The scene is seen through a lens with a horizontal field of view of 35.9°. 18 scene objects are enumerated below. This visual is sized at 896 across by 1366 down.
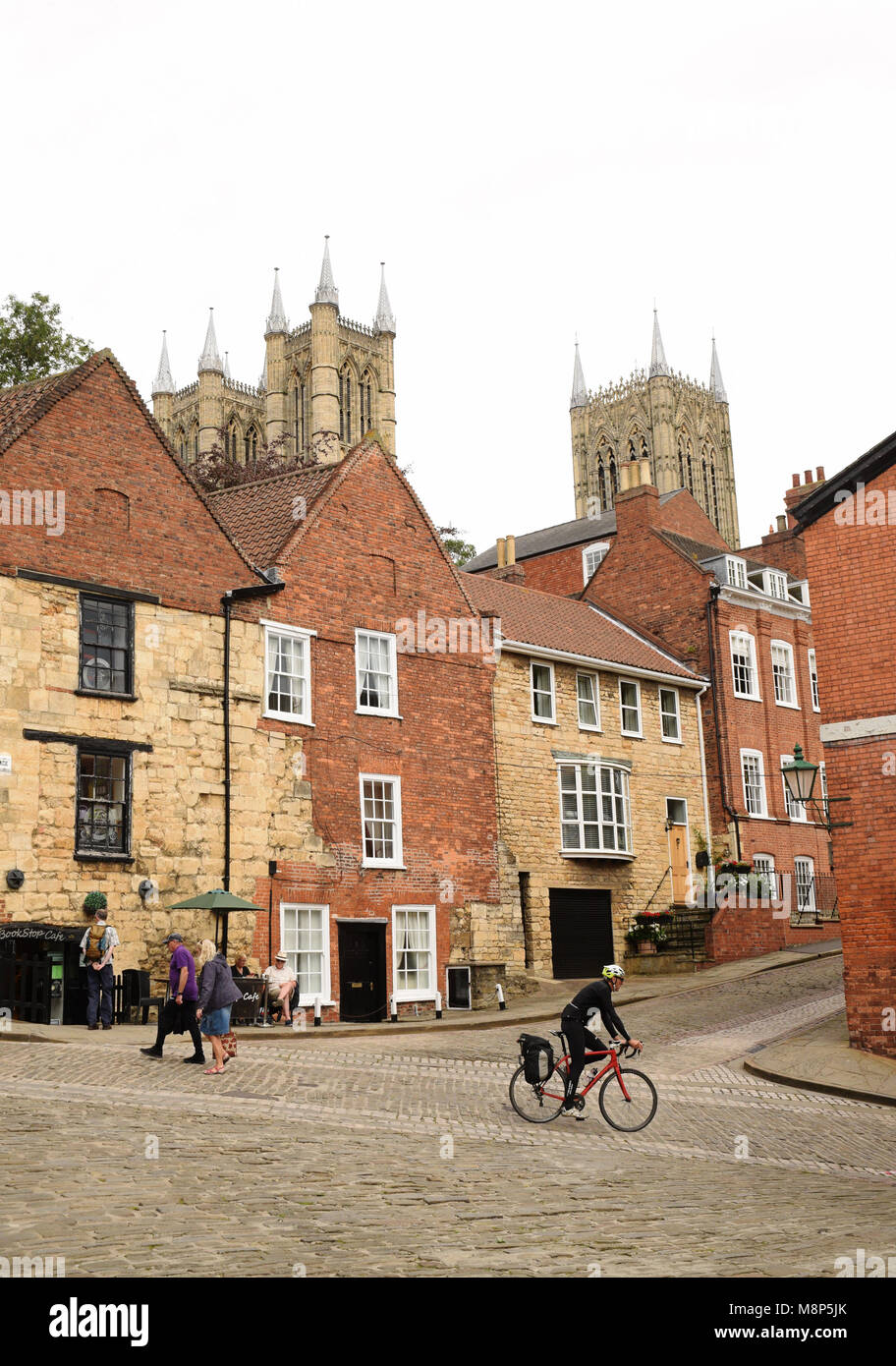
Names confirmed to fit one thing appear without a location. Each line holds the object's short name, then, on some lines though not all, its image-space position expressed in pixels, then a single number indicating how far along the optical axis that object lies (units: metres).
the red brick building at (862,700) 20.17
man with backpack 21.17
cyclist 14.08
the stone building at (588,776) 33.78
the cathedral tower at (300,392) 108.25
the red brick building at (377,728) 27.81
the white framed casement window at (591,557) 50.81
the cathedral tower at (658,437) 118.50
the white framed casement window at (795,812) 42.48
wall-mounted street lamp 20.44
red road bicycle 13.95
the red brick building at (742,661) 40.44
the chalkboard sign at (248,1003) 23.67
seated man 24.69
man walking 17.20
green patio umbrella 23.12
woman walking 16.83
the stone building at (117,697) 22.77
